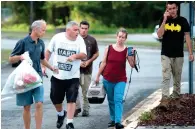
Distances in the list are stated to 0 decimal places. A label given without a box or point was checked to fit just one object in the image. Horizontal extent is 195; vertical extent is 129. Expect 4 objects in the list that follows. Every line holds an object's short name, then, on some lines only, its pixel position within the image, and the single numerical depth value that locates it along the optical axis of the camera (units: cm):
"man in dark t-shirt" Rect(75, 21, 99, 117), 1850
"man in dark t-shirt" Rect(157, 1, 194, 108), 1764
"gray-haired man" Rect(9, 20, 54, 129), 1508
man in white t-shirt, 1619
